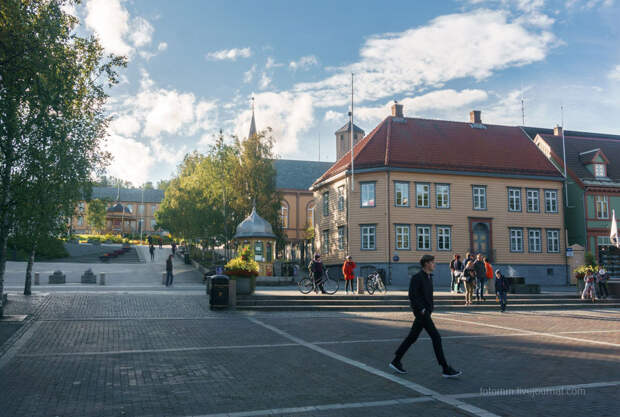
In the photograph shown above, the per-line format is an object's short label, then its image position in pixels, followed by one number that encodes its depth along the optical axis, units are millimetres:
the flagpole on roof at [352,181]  34875
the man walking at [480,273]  21766
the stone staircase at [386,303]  19203
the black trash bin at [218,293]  17969
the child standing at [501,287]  19547
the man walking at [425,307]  7984
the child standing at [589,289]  24000
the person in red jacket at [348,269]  23969
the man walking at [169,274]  29312
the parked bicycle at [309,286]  22484
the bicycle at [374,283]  23503
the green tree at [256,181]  42500
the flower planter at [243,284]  20641
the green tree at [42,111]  12062
